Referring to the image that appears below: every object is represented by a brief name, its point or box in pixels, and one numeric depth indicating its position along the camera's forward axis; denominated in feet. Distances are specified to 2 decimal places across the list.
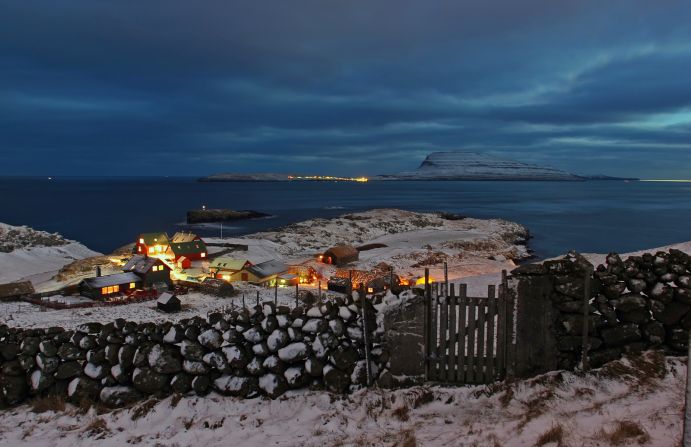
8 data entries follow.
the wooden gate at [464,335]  26.32
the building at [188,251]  182.29
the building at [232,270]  154.30
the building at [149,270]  136.05
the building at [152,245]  188.14
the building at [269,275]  149.79
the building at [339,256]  175.00
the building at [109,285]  123.54
